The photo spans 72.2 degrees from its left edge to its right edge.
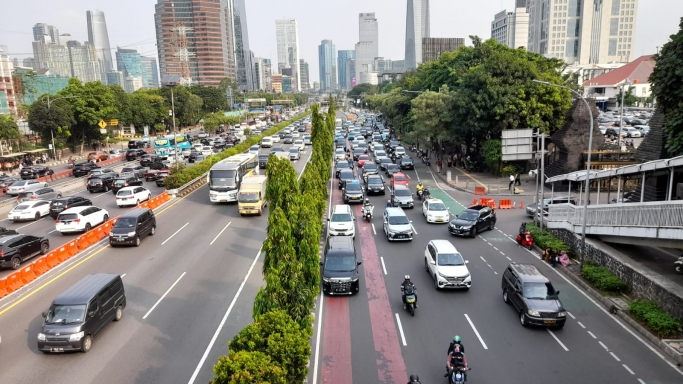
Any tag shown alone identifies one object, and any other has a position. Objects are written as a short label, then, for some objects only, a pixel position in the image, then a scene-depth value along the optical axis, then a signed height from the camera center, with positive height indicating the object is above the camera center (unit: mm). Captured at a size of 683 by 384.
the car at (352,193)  35562 -6732
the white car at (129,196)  34469 -6267
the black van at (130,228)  25188 -6347
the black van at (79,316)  14383 -6456
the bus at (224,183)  35188 -5610
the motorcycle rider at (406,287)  17219 -6709
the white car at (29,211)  31297 -6460
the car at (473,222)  26906 -7033
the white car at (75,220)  27641 -6339
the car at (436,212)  30312 -7153
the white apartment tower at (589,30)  164625 +23311
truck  32028 -6128
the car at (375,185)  39484 -6905
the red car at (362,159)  53031 -6338
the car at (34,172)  47375 -5928
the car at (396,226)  26109 -6899
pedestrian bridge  16656 -5268
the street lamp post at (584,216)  19703 -5068
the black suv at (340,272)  18750 -6709
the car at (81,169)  50184 -6070
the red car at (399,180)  39906 -6658
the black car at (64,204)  31938 -6234
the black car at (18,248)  21953 -6491
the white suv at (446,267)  19047 -6864
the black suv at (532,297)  15766 -6949
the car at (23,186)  39156 -6062
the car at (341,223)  25969 -6585
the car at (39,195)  36344 -6377
